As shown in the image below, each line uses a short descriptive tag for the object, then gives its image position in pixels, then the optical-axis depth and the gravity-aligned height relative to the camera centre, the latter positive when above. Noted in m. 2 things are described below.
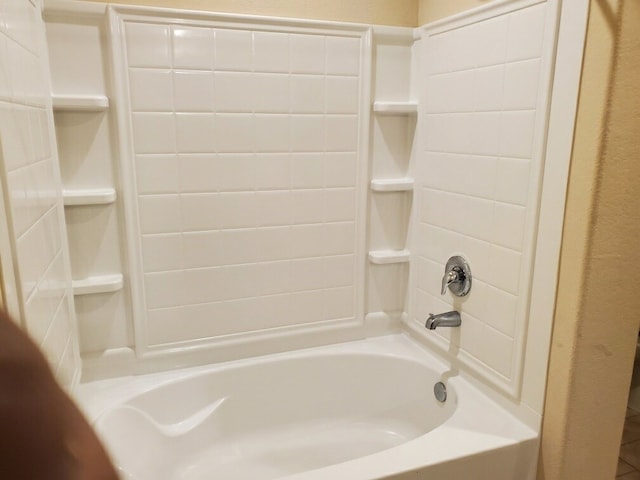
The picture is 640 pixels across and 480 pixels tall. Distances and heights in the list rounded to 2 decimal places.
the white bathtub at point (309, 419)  1.34 -0.90
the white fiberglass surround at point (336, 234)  1.33 -0.31
